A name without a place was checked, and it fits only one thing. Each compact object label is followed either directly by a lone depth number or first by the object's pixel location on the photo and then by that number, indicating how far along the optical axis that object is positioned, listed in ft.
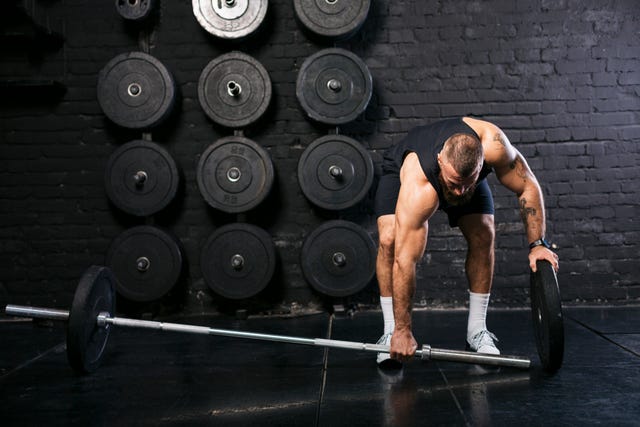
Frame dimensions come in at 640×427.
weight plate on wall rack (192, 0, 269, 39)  10.64
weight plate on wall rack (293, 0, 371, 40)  10.53
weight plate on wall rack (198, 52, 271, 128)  10.70
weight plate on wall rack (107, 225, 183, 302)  10.49
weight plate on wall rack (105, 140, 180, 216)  10.67
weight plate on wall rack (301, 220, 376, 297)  10.45
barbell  6.54
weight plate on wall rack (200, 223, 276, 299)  10.54
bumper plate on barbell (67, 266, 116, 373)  6.64
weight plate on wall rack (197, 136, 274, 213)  10.64
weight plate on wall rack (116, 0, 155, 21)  10.69
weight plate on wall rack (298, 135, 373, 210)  10.46
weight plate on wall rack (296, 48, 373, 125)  10.52
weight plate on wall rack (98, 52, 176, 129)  10.66
